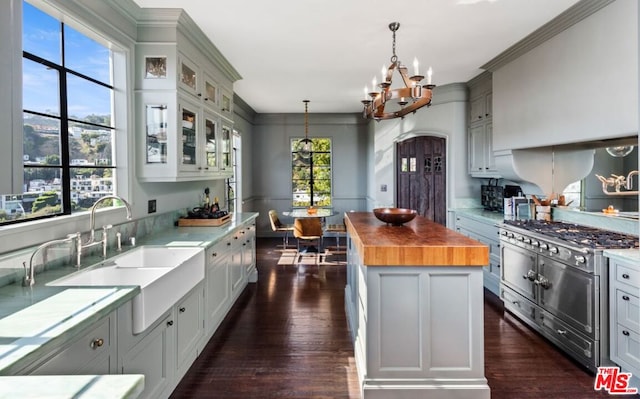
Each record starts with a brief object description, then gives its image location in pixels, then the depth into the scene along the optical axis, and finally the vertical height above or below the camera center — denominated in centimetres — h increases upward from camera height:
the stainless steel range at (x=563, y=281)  255 -74
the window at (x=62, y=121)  213 +48
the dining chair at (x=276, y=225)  664 -60
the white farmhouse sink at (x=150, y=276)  186 -50
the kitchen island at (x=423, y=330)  228 -87
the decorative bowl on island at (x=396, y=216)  303 -21
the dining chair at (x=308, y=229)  621 -63
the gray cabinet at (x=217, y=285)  307 -84
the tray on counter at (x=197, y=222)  371 -30
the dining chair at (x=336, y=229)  689 -71
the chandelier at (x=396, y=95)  287 +79
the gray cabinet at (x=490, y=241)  425 -60
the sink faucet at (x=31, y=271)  182 -39
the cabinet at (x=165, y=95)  312 +84
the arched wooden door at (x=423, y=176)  608 +25
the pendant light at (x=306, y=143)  721 +97
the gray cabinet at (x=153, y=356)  179 -89
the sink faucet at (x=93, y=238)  221 -29
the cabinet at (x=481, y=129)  494 +87
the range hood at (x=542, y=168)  390 +25
